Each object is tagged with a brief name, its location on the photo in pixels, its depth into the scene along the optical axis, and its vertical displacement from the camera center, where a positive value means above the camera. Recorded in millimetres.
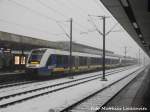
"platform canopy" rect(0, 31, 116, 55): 23512 +1828
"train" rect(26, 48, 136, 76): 26453 +99
